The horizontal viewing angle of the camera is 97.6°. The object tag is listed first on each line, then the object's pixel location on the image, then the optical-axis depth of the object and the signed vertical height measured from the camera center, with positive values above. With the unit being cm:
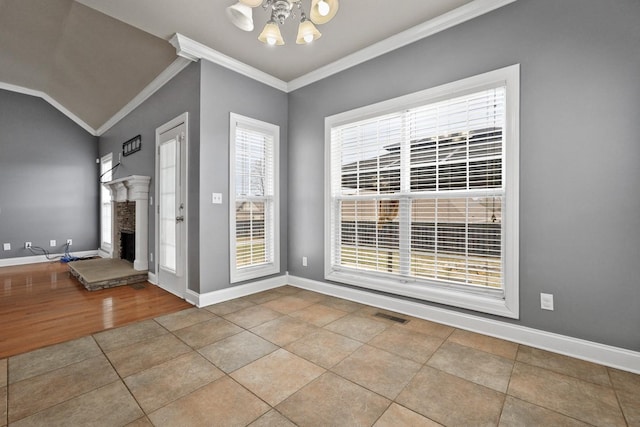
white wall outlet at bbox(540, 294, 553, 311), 211 -68
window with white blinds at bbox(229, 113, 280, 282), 341 +18
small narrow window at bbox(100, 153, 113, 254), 595 +19
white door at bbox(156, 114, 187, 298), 338 +9
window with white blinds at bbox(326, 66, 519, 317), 234 +17
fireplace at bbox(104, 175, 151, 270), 426 -10
